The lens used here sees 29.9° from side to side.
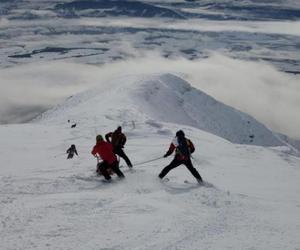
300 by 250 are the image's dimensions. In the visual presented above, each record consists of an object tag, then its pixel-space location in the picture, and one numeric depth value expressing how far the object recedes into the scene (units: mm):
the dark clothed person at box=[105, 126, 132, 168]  18031
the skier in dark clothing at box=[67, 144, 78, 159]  24211
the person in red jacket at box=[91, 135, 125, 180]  15789
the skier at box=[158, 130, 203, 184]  15852
